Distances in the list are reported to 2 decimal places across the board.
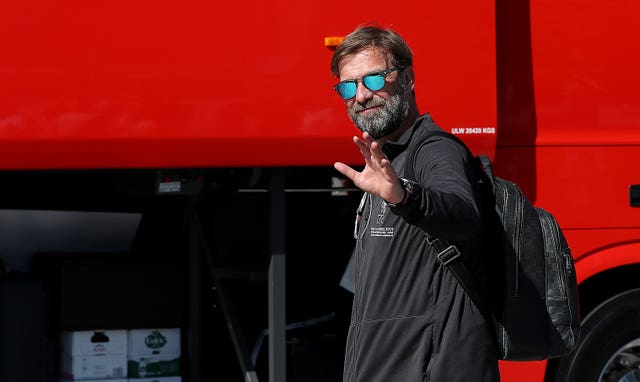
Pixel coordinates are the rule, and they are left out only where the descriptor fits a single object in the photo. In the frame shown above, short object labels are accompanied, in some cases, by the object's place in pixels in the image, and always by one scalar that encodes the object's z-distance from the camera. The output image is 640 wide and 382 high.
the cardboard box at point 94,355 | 8.29
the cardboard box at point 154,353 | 8.43
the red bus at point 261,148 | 7.08
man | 4.39
